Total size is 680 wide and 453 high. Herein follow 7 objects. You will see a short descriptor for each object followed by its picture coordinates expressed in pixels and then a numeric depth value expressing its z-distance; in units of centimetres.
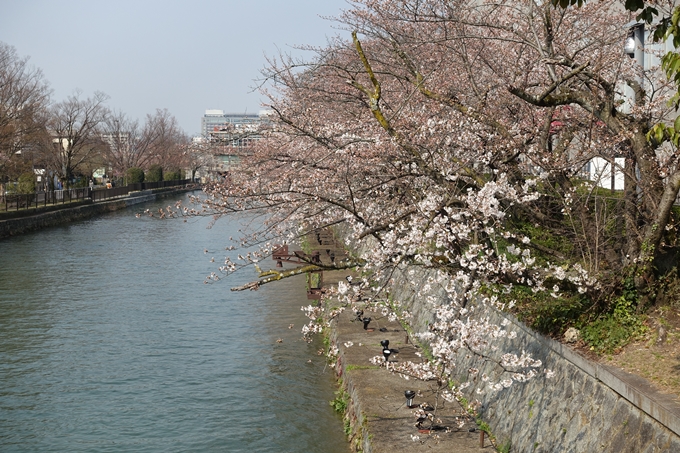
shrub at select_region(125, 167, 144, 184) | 7525
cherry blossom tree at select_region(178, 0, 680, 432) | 779
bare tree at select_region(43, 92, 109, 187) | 6097
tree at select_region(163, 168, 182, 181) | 9202
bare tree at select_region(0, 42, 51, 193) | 4009
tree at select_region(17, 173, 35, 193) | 4978
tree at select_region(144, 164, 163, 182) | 8419
